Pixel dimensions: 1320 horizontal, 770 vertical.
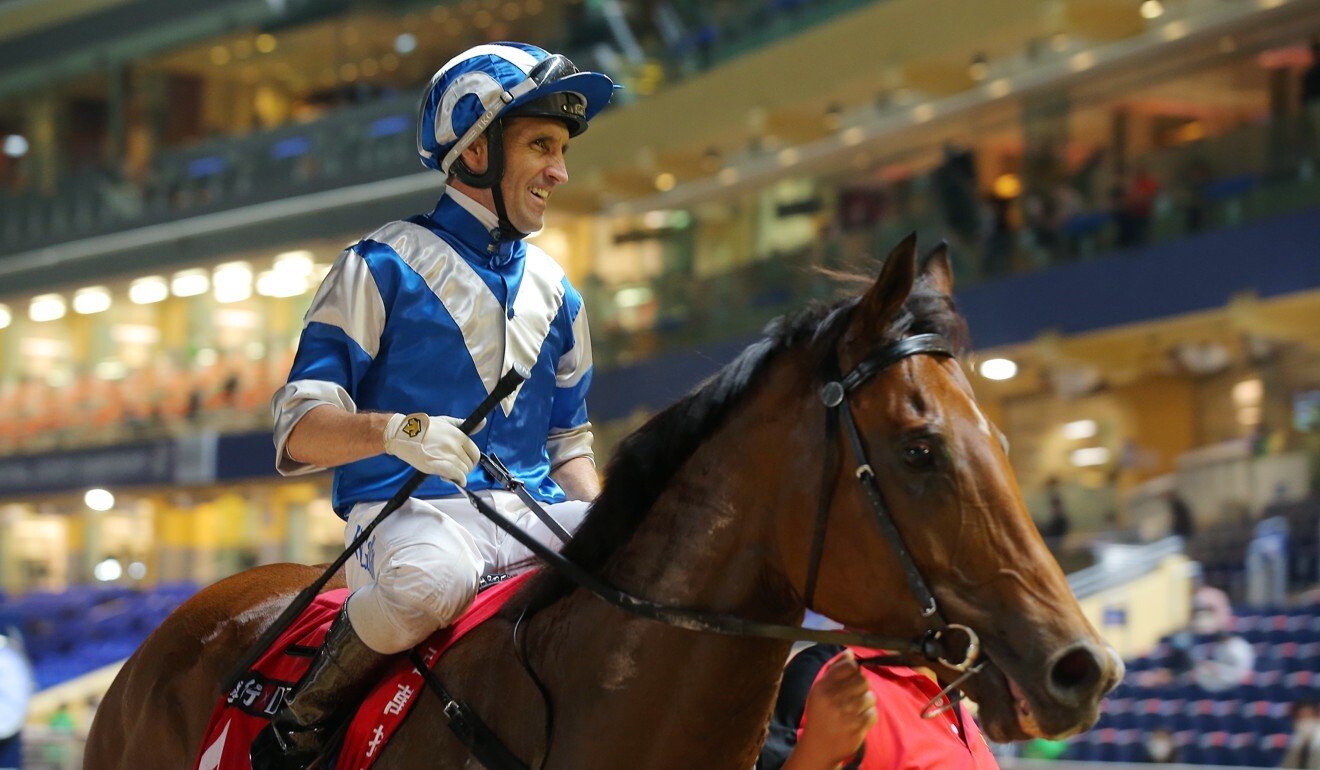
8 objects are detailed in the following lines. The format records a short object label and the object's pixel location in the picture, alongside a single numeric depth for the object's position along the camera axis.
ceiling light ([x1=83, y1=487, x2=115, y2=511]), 24.90
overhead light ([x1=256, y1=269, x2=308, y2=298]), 25.62
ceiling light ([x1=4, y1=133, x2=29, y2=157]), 31.36
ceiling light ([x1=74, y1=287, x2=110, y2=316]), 28.16
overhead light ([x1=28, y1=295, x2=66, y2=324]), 28.94
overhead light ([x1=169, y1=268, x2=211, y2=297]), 26.66
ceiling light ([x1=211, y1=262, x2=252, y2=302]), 26.11
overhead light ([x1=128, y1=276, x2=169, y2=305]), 27.48
